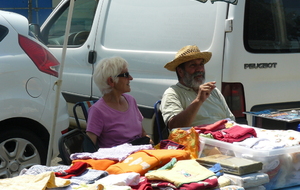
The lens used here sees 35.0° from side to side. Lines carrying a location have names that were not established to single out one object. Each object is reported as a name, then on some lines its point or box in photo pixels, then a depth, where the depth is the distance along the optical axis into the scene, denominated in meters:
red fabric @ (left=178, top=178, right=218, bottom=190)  2.18
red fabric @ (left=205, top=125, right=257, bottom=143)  2.73
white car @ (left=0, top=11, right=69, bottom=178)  4.18
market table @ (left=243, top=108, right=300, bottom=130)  3.44
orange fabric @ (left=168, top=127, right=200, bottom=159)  2.77
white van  4.28
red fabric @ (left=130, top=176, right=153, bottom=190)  2.21
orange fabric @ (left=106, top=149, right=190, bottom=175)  2.37
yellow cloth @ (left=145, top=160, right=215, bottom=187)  2.24
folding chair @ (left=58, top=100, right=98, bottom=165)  3.24
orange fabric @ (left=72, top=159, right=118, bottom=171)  2.45
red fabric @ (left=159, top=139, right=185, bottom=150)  2.79
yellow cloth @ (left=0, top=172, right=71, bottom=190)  2.02
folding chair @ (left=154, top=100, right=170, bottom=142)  4.09
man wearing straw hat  3.81
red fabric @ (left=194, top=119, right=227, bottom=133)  2.92
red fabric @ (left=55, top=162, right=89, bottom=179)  2.29
